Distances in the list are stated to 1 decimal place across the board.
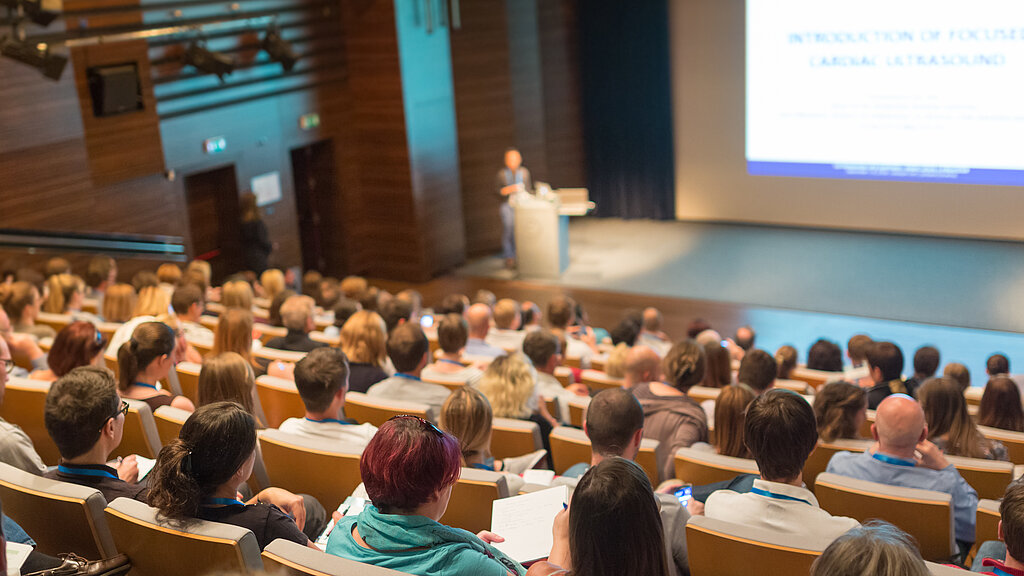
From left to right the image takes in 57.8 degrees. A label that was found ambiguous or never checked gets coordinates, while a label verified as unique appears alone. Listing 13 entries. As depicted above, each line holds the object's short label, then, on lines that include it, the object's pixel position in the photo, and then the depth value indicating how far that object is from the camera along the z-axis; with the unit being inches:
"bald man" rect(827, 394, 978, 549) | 131.2
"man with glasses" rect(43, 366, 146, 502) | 113.6
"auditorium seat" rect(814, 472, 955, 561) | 115.7
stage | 340.5
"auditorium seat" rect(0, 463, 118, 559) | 104.1
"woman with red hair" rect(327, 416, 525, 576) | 86.9
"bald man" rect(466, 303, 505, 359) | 238.2
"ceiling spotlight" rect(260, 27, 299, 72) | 382.3
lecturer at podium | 427.2
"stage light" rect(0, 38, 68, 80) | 282.2
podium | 405.4
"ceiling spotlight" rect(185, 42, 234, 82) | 352.2
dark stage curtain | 502.0
